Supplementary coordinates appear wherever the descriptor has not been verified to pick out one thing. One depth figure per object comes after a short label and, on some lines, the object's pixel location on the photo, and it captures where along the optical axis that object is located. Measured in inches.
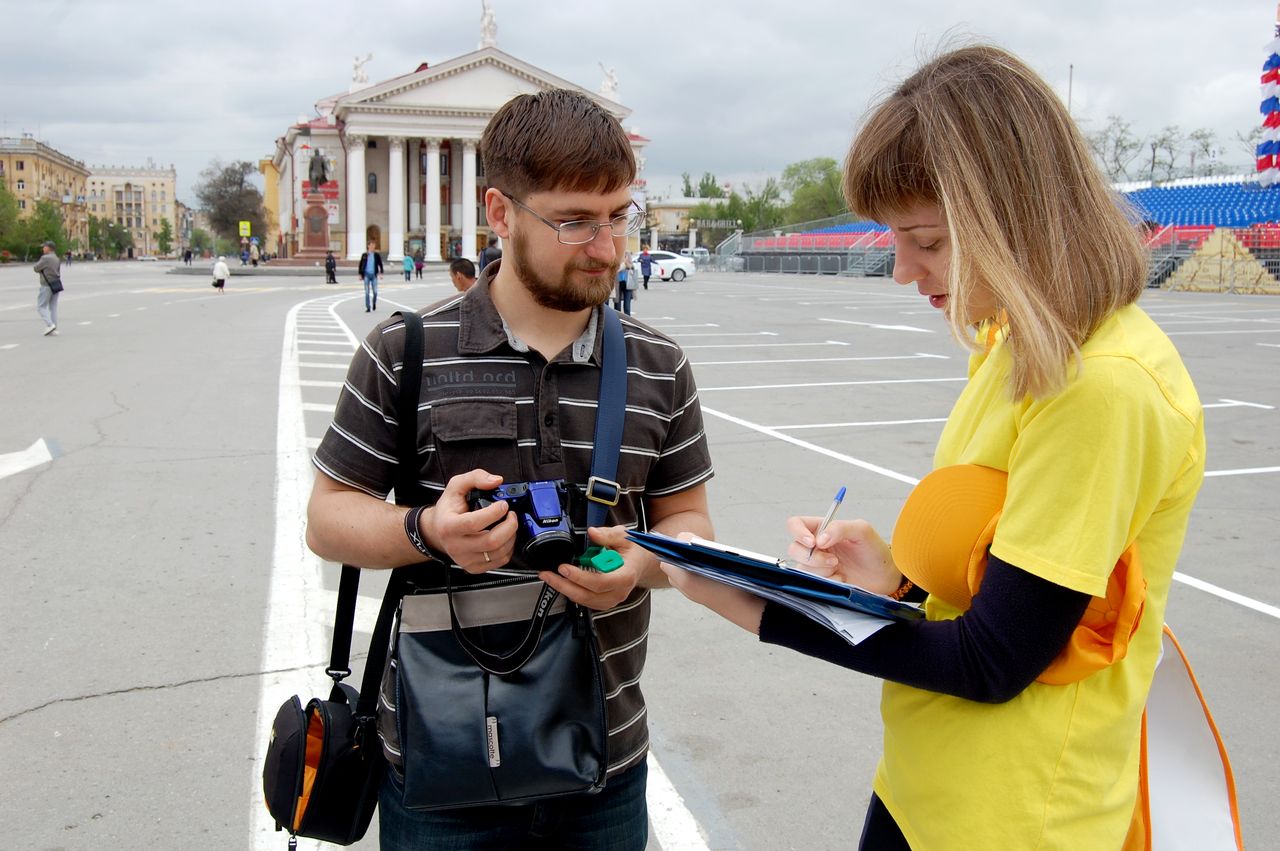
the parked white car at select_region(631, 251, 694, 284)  2113.7
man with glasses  81.5
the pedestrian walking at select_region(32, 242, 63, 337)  799.1
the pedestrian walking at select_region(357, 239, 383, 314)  1161.0
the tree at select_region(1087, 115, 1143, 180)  2952.8
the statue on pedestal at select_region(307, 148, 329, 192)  3034.0
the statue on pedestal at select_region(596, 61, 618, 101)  3597.4
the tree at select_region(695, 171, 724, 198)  5989.2
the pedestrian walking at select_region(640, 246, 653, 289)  1665.8
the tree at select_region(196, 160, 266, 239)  4330.7
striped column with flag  1544.0
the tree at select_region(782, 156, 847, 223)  4318.4
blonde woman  58.5
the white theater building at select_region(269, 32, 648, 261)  3307.1
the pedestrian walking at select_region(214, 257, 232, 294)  1596.9
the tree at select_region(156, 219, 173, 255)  7086.6
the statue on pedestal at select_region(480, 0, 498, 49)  3348.9
